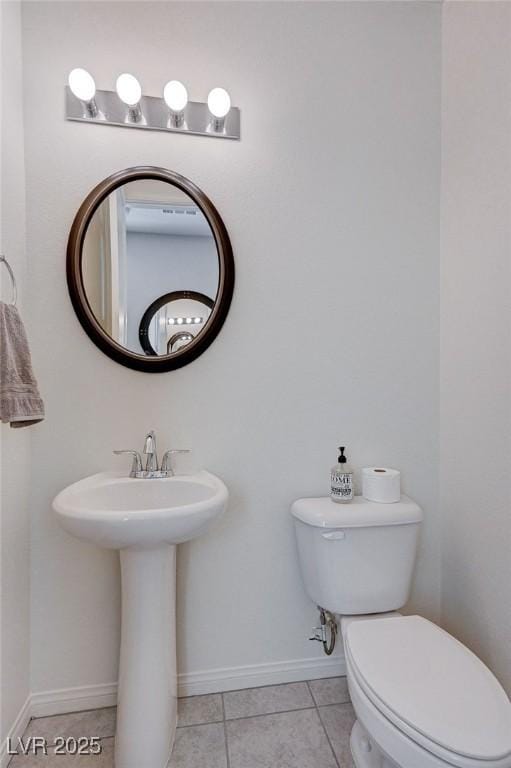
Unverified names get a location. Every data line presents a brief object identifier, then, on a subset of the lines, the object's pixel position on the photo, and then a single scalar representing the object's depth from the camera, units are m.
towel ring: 1.07
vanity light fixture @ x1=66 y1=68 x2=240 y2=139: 1.31
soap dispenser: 1.40
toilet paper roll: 1.40
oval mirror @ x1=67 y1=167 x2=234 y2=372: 1.36
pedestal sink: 1.01
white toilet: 0.81
